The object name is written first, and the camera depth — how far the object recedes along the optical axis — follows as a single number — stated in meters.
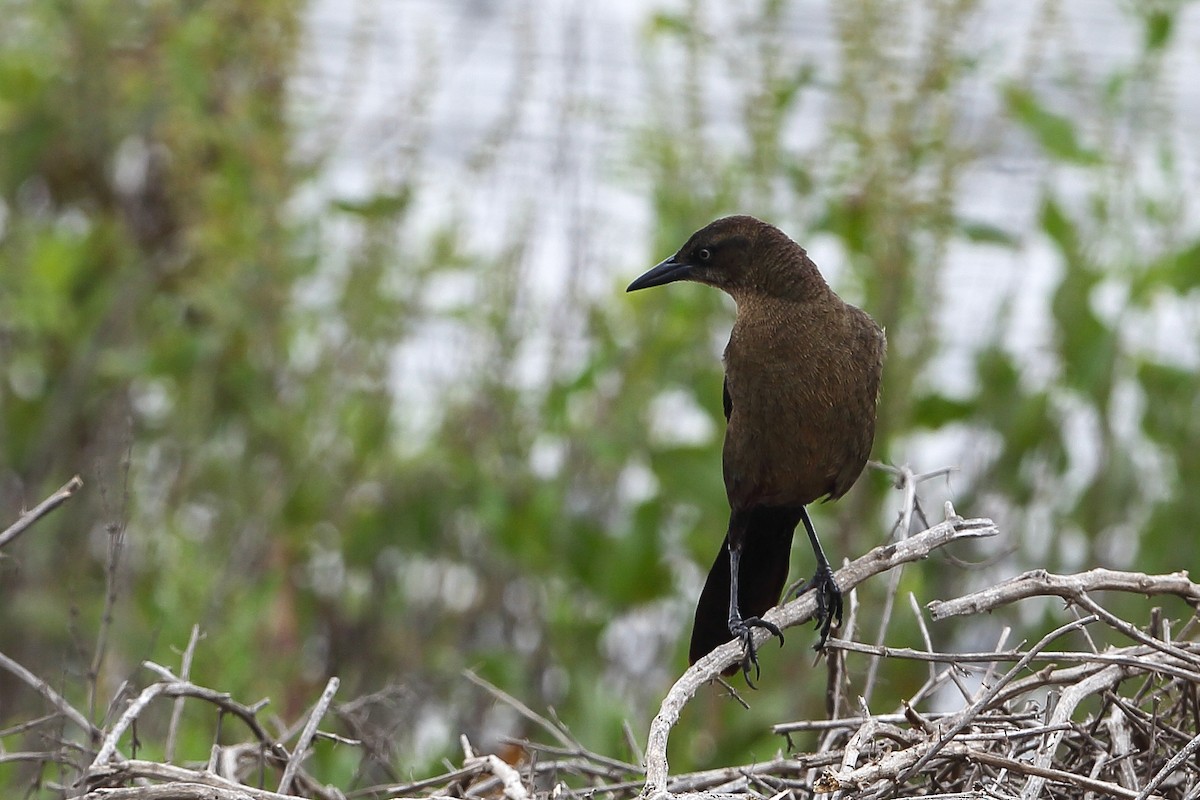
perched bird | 7.07
